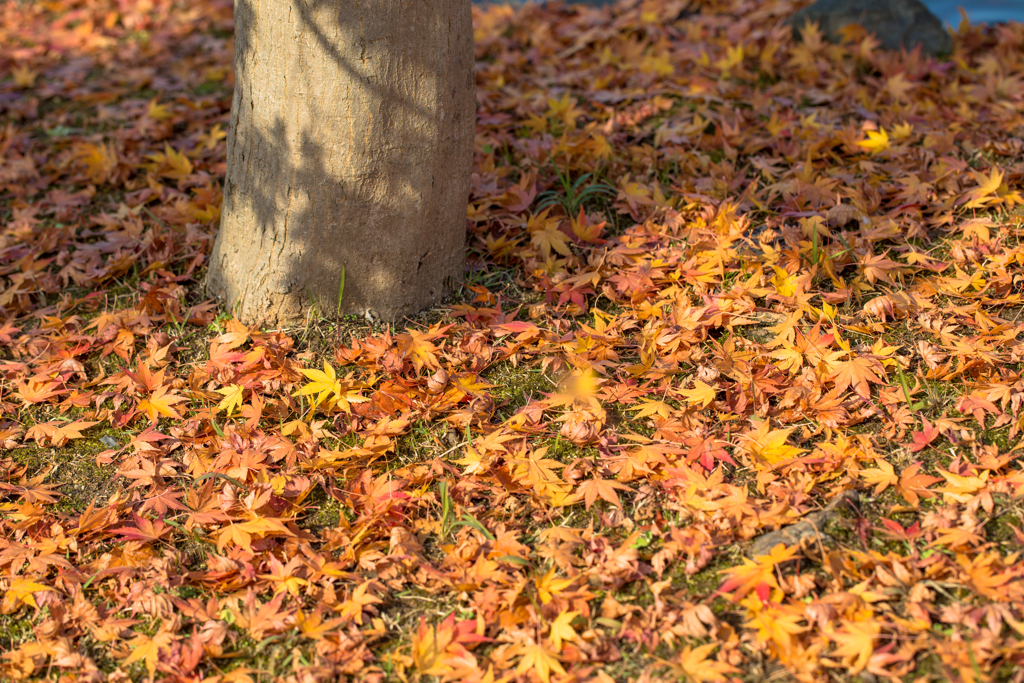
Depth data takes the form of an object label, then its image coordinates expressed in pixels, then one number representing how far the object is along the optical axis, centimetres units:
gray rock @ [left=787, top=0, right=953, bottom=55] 434
